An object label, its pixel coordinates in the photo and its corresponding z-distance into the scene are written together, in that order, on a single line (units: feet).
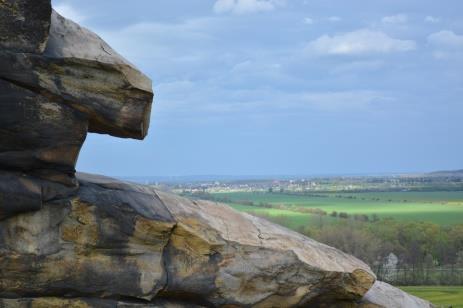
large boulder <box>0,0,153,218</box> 50.42
